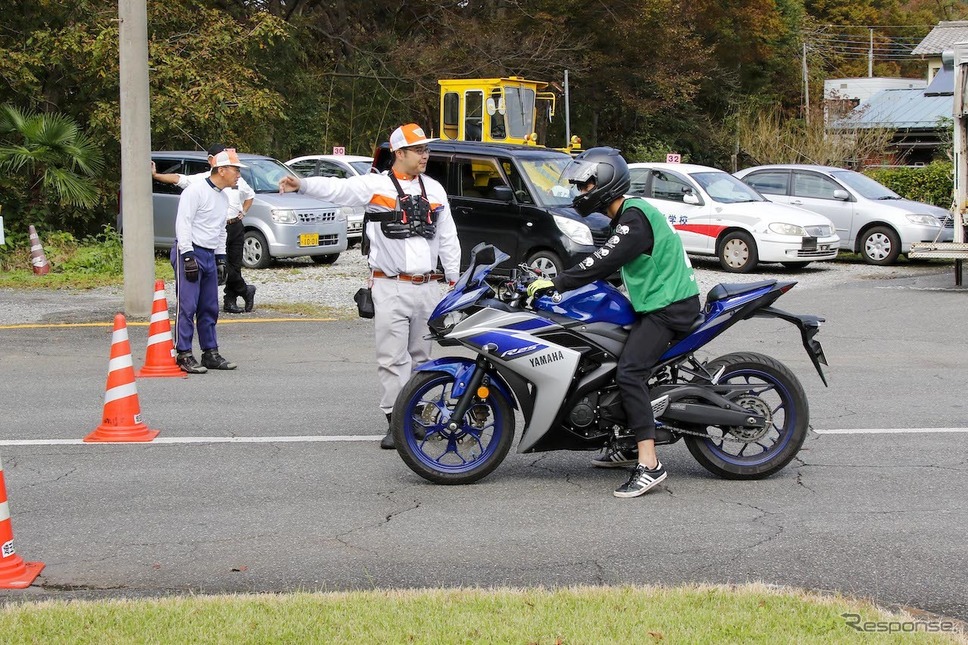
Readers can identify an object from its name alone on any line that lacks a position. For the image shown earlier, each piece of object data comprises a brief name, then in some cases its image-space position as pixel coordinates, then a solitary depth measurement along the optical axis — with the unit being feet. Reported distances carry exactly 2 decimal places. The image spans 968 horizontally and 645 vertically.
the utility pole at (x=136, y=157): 45.50
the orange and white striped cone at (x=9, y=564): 17.30
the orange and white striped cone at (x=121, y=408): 26.84
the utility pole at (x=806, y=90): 172.36
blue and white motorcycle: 21.59
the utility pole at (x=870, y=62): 232.71
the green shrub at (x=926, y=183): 82.33
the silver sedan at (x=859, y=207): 67.72
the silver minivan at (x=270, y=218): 63.77
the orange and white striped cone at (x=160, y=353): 34.76
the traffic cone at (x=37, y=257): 62.69
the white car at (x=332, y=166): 79.00
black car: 54.19
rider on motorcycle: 21.07
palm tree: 70.74
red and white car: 64.03
